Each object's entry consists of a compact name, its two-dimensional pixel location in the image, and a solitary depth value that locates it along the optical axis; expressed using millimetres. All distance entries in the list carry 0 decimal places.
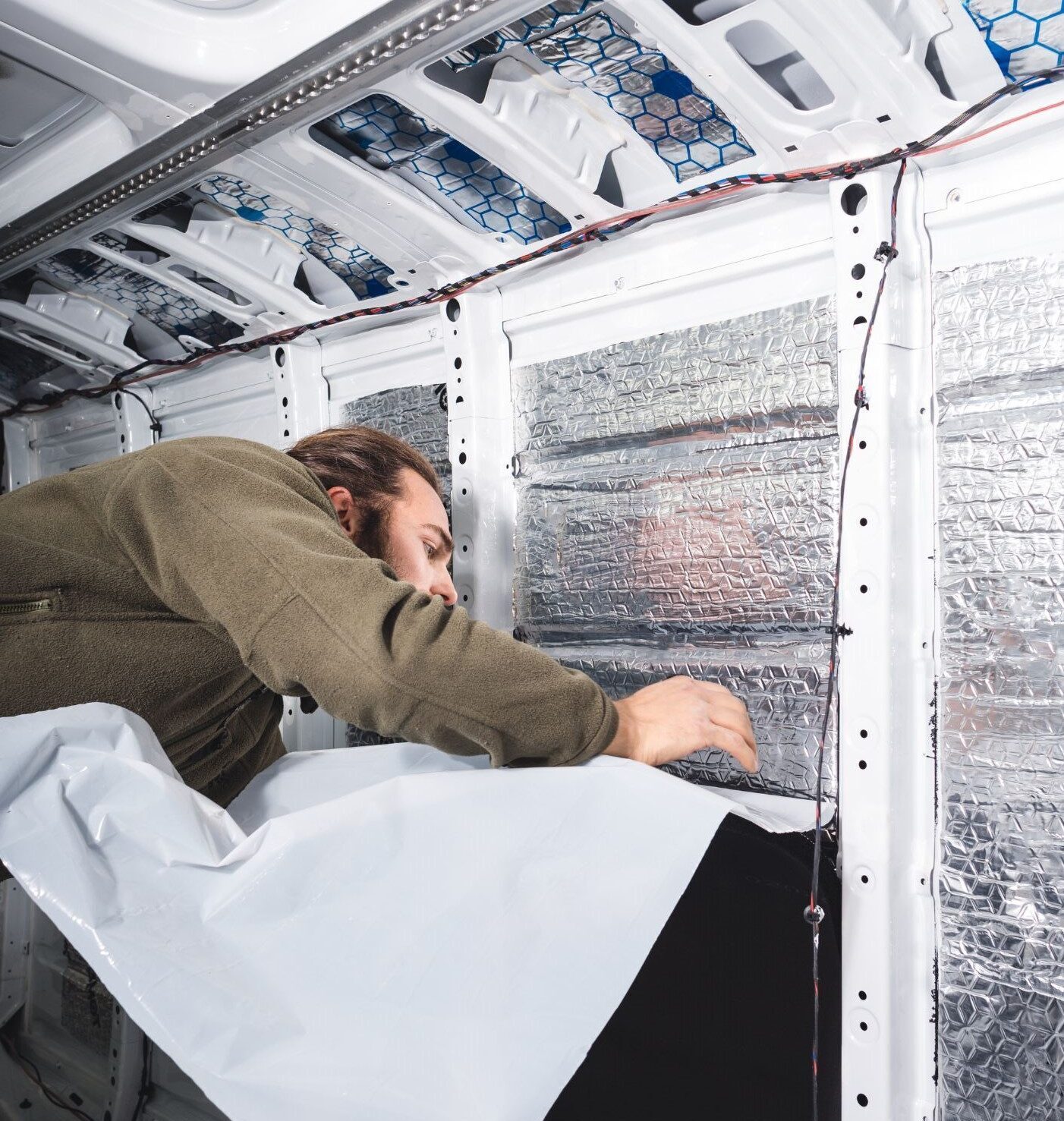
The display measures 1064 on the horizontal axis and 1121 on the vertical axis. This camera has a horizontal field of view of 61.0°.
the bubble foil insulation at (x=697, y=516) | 1948
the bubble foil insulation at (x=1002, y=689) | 1661
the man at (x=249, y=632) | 1377
